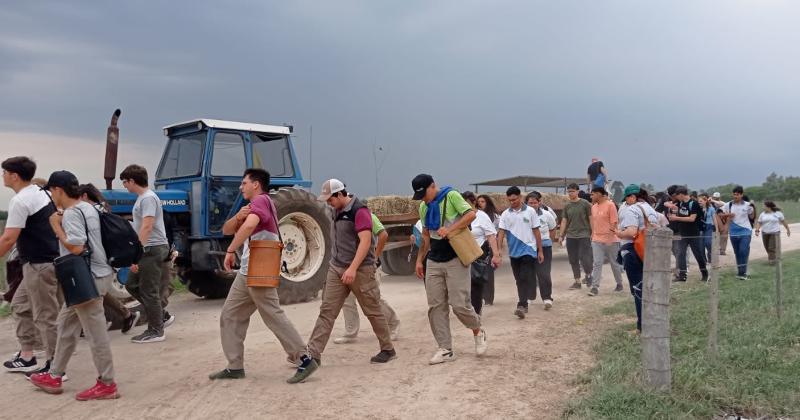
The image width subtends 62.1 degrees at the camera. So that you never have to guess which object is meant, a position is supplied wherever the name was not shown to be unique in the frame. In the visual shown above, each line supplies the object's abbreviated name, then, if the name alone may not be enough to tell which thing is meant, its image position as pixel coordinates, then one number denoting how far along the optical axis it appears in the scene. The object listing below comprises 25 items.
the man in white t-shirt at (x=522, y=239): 8.18
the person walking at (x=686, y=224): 10.62
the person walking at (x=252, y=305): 5.19
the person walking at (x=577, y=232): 10.55
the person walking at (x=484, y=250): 7.42
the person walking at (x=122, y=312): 7.00
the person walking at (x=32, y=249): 5.12
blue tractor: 8.80
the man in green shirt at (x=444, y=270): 5.82
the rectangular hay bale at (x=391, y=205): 11.23
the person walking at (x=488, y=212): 8.59
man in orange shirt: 9.50
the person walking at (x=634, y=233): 6.68
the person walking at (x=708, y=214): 12.89
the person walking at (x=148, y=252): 6.48
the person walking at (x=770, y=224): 12.15
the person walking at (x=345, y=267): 5.64
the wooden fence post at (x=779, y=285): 6.84
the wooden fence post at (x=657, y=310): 4.62
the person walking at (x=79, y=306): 4.84
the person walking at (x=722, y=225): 13.23
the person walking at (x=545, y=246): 8.59
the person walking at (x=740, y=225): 10.86
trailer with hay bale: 11.29
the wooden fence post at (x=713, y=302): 5.40
